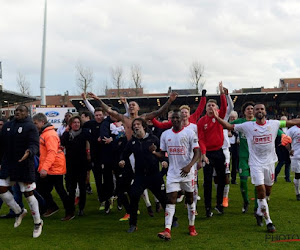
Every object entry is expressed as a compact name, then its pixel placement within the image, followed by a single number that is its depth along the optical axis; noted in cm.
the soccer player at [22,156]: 575
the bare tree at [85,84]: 5844
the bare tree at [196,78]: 5831
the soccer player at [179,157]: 536
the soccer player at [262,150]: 573
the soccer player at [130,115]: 684
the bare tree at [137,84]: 6149
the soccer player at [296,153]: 837
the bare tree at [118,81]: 6084
